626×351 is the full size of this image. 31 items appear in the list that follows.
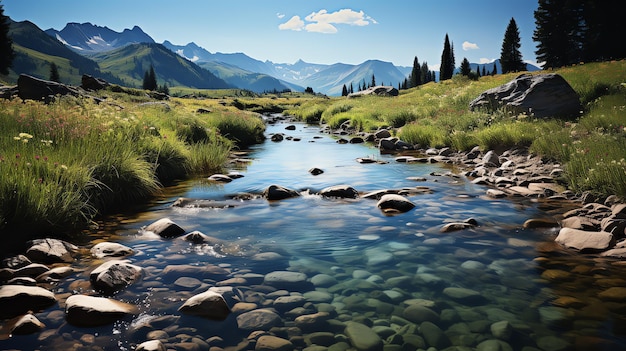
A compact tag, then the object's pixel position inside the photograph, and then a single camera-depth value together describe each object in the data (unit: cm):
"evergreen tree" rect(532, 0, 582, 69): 5909
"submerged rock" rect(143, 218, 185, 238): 633
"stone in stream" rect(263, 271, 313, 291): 457
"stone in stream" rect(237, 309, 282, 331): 371
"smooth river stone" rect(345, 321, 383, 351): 343
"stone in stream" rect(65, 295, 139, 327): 366
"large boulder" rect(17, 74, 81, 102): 1942
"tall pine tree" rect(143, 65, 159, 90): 12806
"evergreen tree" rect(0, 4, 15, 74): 5809
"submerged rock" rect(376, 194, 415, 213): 804
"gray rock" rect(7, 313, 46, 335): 344
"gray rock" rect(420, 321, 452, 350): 345
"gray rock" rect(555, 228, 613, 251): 550
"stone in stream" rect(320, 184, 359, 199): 938
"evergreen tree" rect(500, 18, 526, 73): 7600
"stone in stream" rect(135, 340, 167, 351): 318
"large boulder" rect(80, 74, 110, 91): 4512
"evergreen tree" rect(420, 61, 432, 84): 13262
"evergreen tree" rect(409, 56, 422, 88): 12331
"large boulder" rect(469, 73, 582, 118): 1538
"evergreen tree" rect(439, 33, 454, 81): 10156
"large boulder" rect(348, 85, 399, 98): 6072
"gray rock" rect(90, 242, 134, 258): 536
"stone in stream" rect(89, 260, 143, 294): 430
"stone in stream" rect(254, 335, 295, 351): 339
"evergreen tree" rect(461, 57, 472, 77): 8022
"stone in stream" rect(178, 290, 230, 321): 390
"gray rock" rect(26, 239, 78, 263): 492
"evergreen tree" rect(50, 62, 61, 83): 8812
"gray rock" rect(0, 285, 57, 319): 378
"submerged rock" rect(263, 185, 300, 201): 923
